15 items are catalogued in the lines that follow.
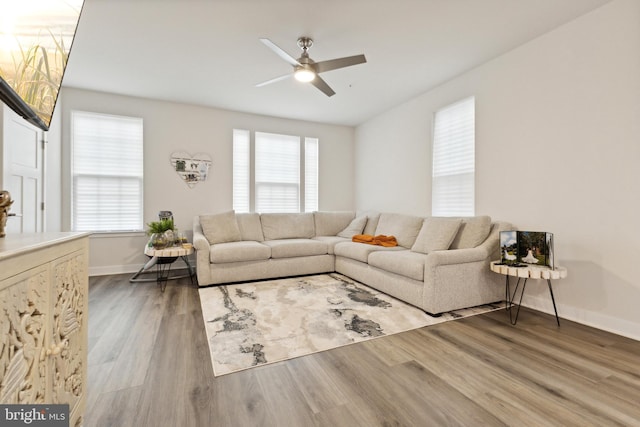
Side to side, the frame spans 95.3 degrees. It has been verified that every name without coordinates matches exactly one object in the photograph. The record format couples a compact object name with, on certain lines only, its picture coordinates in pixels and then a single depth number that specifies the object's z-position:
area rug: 2.10
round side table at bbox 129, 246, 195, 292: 3.67
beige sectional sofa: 2.87
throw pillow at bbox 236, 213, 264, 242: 4.65
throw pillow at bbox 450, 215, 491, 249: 3.16
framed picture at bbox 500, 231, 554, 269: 2.62
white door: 2.62
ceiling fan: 2.72
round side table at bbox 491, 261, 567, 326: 2.42
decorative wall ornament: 4.82
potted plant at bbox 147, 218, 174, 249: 3.79
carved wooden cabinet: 0.80
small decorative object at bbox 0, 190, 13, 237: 1.18
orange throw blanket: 4.03
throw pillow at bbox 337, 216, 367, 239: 4.99
